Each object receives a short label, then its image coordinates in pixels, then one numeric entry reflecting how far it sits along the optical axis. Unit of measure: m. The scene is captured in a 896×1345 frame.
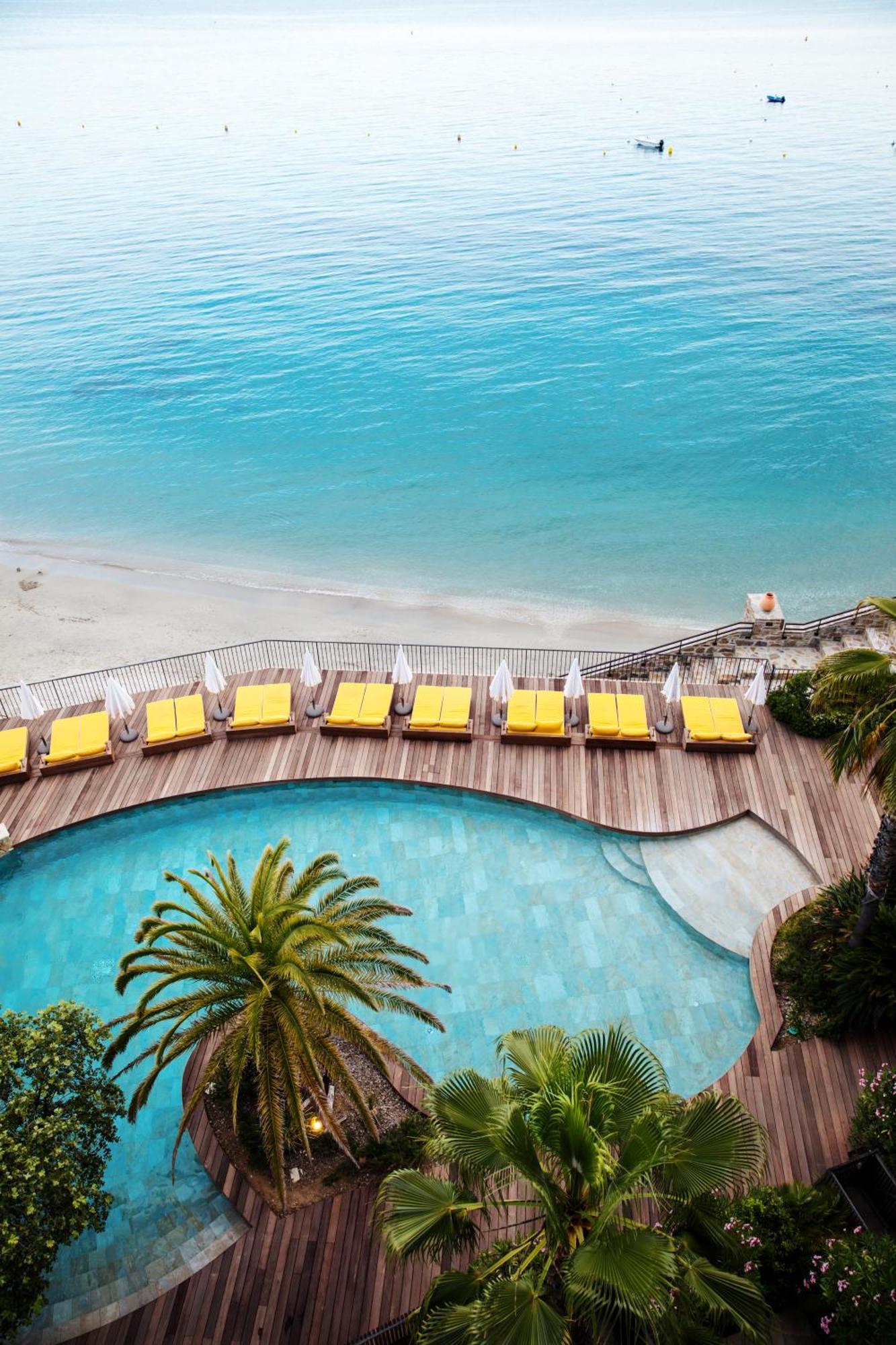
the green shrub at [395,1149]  11.29
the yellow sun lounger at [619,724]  17.89
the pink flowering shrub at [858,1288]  7.67
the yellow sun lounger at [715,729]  17.58
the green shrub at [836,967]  12.01
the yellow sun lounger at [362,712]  18.62
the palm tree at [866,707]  9.95
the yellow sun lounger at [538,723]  18.11
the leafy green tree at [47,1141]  9.16
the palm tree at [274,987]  9.95
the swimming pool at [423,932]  11.66
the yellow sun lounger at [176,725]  18.52
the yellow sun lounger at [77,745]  18.14
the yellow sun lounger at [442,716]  18.41
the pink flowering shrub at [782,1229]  9.20
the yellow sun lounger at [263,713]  18.78
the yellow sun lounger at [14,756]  17.98
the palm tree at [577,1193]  6.46
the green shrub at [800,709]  17.59
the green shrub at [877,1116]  10.00
